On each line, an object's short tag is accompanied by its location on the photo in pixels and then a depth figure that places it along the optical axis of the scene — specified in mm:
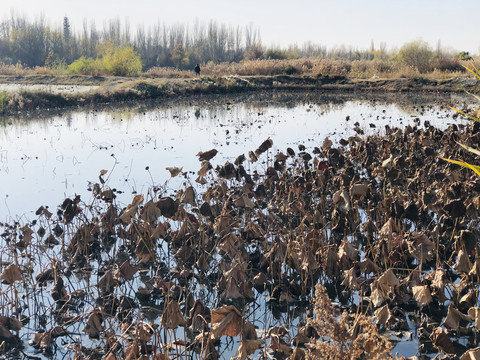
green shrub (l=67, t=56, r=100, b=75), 39031
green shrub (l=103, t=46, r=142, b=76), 37281
